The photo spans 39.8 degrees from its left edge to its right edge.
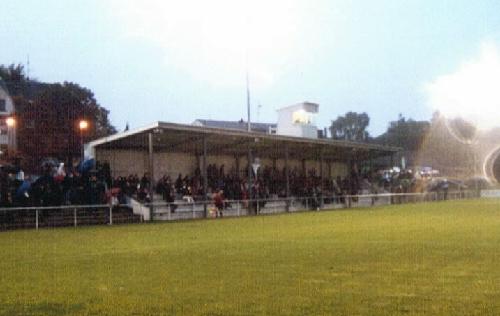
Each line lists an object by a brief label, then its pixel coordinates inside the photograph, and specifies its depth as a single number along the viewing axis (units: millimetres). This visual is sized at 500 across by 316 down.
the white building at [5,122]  53753
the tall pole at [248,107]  43875
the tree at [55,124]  57312
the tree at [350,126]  112312
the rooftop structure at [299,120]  57562
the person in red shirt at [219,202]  32625
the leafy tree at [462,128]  84375
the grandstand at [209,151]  31656
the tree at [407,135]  98375
